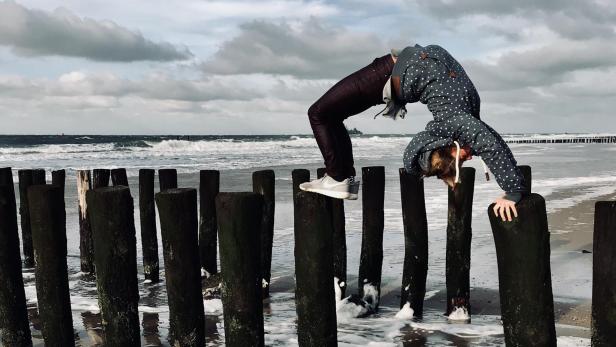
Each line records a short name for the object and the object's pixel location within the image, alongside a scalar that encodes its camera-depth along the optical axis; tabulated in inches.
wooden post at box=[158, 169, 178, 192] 267.2
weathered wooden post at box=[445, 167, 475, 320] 203.3
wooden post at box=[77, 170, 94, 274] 294.4
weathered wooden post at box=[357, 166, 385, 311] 218.7
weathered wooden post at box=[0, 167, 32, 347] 182.2
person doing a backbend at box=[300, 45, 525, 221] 137.3
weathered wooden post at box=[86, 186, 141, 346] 153.7
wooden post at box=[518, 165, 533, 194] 191.5
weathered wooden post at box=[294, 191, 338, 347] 153.2
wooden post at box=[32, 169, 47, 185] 293.6
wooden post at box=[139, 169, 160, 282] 275.9
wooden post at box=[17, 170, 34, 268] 301.7
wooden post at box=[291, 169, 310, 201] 211.8
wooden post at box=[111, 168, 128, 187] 276.2
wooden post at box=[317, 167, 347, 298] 219.5
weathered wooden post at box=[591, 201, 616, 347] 124.0
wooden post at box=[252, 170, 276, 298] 236.1
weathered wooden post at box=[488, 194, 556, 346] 125.0
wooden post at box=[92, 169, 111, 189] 283.6
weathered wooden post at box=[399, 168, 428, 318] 209.5
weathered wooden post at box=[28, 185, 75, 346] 165.2
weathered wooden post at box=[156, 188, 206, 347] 154.4
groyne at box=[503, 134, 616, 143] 2666.8
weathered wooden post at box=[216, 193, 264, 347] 145.3
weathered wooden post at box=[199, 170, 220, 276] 260.7
